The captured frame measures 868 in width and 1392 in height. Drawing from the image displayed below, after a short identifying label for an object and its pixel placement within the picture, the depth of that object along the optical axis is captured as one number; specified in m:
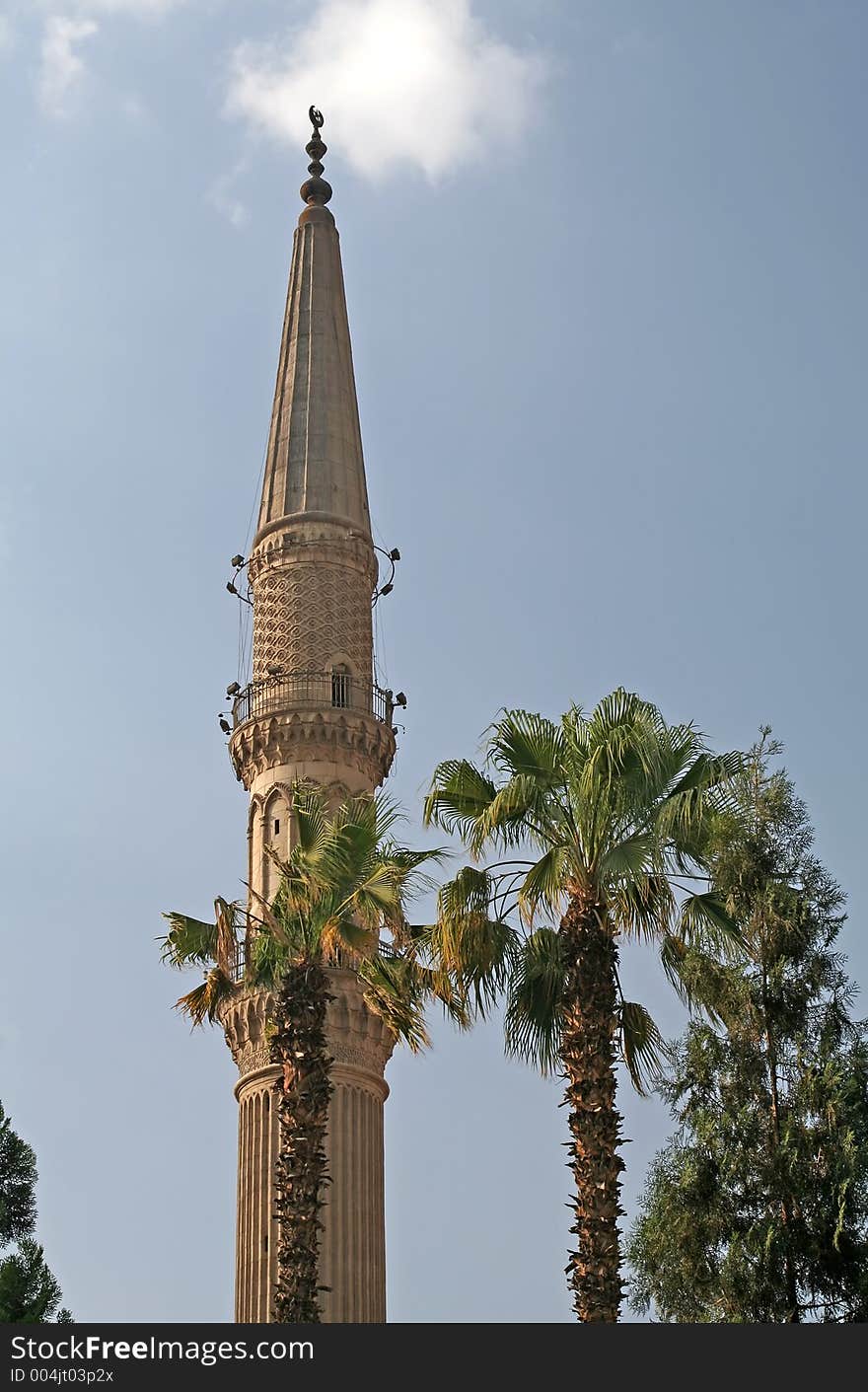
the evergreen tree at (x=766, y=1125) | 27.53
